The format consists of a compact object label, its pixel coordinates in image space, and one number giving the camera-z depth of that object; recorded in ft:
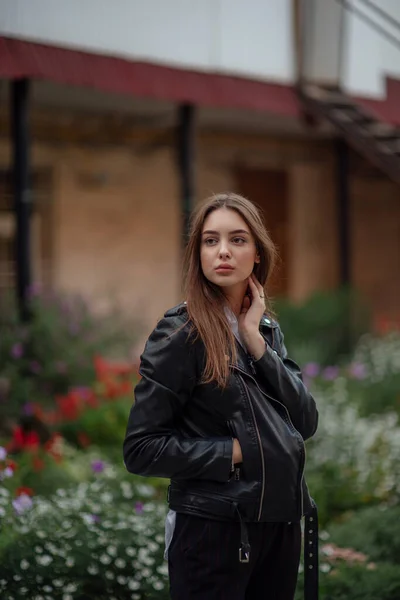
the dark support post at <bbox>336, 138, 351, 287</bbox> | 38.96
